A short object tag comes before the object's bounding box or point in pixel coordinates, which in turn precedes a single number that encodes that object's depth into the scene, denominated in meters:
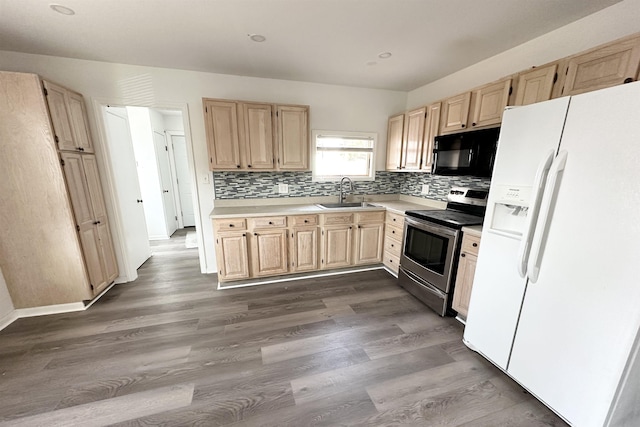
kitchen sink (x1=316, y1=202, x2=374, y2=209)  3.45
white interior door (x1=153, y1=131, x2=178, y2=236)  4.90
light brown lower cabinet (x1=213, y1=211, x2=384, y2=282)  2.84
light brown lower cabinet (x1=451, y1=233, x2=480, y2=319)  2.10
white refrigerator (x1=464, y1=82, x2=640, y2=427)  1.12
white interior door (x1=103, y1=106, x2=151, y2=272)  2.96
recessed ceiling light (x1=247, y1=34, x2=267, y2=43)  2.08
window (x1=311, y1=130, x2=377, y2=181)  3.55
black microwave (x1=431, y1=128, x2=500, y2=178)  2.14
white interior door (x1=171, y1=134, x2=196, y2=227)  5.49
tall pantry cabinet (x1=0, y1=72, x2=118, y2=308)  2.04
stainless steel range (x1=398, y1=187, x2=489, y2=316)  2.29
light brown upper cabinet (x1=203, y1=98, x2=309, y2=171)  2.80
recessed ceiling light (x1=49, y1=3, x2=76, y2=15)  1.66
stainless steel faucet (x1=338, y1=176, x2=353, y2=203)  3.57
